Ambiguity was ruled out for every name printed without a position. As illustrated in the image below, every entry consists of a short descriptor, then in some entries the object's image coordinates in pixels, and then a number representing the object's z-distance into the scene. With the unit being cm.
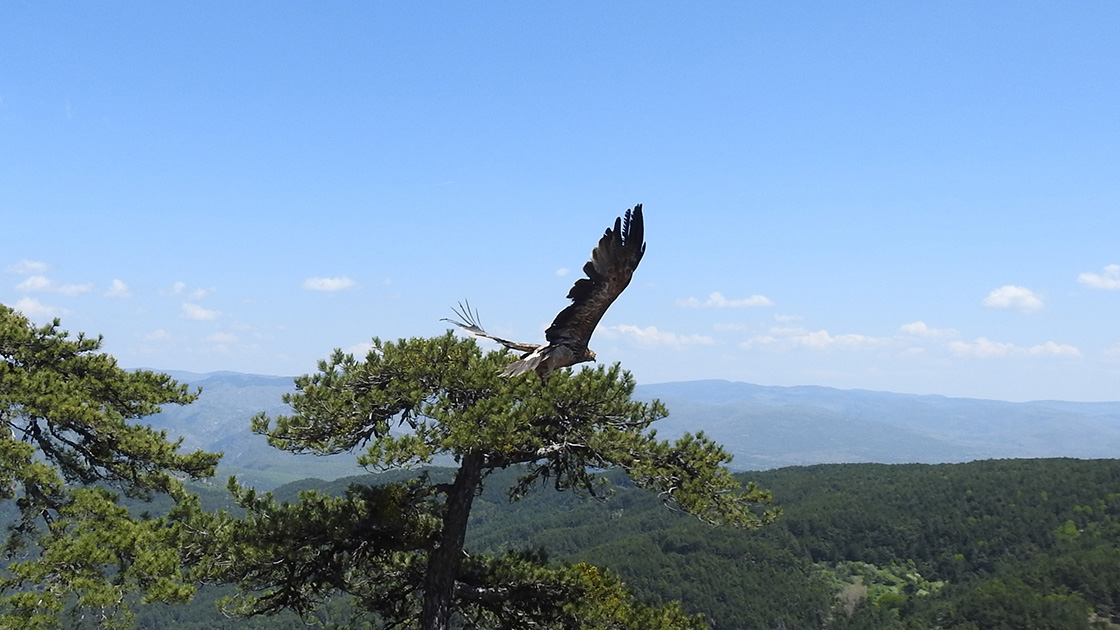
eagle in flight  912
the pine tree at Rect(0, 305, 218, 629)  1098
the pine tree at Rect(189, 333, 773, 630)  954
